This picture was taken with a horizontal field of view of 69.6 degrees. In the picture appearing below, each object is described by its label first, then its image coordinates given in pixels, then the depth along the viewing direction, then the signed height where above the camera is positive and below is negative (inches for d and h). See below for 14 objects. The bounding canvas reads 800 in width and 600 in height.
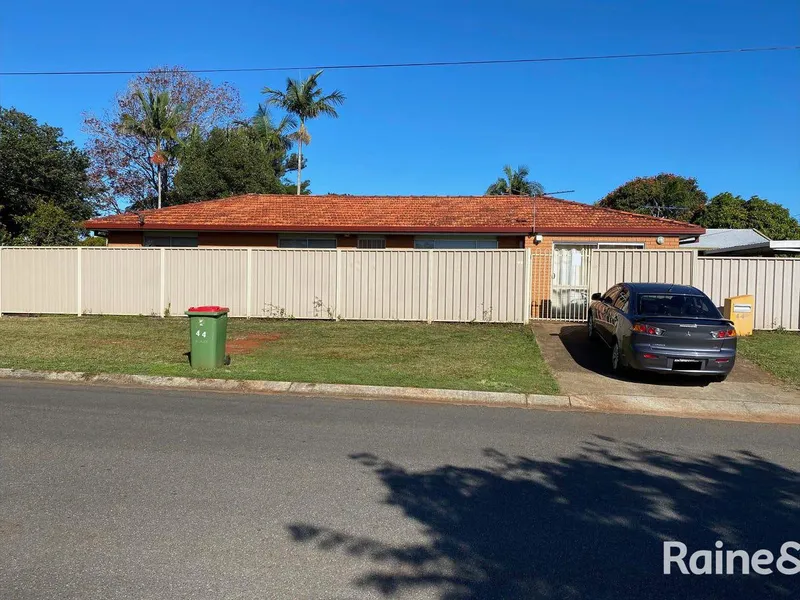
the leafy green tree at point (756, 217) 1583.4 +215.7
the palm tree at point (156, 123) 1350.9 +389.3
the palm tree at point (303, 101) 1427.2 +468.0
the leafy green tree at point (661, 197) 1961.1 +327.3
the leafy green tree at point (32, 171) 1085.3 +220.2
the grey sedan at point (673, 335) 323.9 -25.1
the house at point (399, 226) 696.4 +75.8
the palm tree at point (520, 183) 1535.4 +286.6
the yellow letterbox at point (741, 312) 493.7 -16.8
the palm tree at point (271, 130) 1535.4 +421.7
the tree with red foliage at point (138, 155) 1454.2 +329.0
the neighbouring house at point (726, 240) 888.4 +107.5
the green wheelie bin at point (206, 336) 354.6 -31.0
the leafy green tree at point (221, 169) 1273.4 +259.9
